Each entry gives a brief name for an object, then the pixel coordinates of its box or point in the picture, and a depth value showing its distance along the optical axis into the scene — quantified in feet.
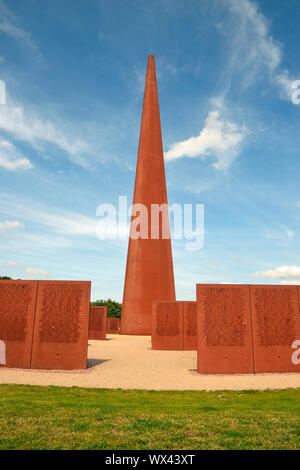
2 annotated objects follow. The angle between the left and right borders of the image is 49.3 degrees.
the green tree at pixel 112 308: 173.37
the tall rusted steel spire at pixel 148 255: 96.12
